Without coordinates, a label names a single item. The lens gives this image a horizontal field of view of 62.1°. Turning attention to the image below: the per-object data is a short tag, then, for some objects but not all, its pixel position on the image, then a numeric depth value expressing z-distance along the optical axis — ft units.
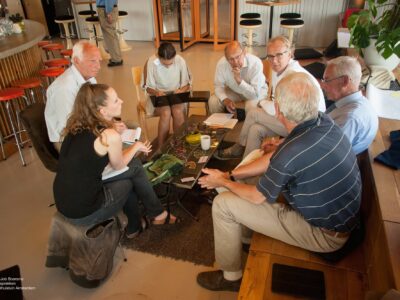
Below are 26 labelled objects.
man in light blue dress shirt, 6.48
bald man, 11.61
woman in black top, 6.41
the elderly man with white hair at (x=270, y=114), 9.19
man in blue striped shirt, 4.95
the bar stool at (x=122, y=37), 24.41
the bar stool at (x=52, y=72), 13.24
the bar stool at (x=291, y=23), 19.97
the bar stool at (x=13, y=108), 11.00
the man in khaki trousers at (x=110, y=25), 20.67
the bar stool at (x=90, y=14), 24.72
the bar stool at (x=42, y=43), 17.86
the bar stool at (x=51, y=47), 17.47
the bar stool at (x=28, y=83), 12.05
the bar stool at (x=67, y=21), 24.41
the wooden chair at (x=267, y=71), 12.39
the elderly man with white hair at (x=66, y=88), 8.30
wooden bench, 4.62
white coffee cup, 9.07
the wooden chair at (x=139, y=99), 11.76
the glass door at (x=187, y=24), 23.02
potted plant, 8.32
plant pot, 9.61
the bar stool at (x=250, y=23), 20.75
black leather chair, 8.27
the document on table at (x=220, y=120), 10.25
